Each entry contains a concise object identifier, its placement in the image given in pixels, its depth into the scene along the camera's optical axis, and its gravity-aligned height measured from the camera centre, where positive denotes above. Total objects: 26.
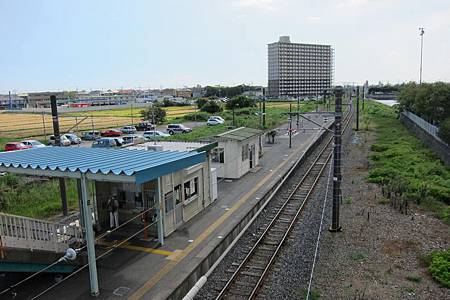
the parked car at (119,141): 34.72 -4.27
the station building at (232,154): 20.81 -3.45
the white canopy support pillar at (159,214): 12.36 -3.80
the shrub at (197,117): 59.84 -3.86
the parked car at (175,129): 43.88 -4.09
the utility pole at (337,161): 12.90 -2.48
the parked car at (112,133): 42.31 -4.22
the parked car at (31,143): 32.39 -3.88
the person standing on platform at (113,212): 13.27 -3.98
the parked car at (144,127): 48.31 -4.16
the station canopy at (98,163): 9.22 -1.78
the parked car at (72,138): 38.10 -4.25
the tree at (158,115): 53.97 -3.07
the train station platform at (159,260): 9.61 -4.79
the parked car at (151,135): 37.44 -4.18
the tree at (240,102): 77.56 -2.27
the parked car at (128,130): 43.28 -4.02
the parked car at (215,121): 51.42 -3.91
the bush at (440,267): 9.90 -4.81
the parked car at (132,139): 35.36 -4.16
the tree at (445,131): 25.48 -3.02
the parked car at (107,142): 31.00 -3.92
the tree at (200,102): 81.19 -2.17
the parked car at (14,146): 31.35 -3.97
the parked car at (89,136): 40.30 -4.32
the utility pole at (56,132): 12.90 -1.25
